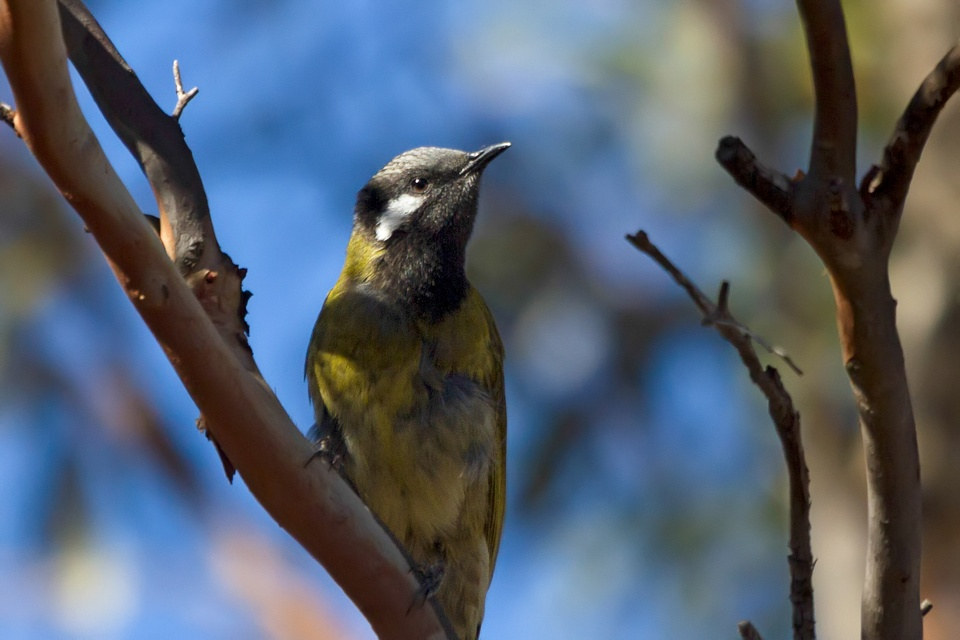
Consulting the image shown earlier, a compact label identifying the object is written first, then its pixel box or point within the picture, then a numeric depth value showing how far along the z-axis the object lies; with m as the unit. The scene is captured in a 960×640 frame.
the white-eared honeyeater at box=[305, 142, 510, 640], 8.38
